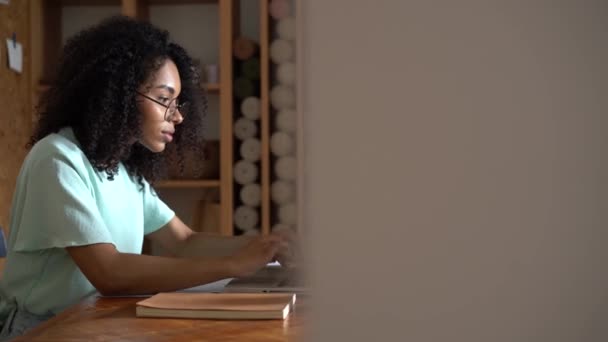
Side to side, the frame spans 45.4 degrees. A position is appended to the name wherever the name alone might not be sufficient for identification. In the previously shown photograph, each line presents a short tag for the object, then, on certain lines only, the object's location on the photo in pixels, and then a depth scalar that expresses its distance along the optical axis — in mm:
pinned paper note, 2811
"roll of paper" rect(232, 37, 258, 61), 2875
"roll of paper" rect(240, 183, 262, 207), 2896
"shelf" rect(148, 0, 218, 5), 3135
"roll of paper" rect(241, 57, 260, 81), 2885
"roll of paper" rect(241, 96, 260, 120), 2869
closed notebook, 994
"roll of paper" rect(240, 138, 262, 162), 2881
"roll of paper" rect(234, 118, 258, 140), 2891
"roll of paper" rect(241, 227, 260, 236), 2878
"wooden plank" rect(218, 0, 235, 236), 2855
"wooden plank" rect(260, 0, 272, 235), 2840
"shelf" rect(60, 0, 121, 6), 3158
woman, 1345
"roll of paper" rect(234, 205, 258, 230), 2885
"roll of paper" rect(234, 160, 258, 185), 2896
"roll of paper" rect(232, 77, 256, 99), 2885
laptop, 1268
